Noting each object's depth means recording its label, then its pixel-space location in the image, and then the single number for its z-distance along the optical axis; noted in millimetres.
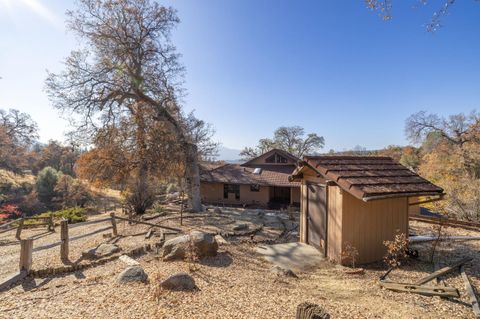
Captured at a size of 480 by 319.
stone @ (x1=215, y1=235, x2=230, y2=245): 8370
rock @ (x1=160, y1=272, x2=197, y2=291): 4535
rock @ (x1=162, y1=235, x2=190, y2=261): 6637
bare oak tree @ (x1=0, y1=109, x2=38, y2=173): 27375
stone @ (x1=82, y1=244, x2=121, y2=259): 7098
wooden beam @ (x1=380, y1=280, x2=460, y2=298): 4500
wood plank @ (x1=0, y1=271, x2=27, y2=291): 5265
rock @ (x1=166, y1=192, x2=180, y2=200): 24405
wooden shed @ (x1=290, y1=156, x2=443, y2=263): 6734
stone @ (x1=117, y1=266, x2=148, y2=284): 4945
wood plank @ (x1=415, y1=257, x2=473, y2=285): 5218
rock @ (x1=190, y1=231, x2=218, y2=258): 6840
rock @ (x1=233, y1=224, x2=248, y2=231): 10625
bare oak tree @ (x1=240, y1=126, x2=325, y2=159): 44125
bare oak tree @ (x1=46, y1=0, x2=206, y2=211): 14523
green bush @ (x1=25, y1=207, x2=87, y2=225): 15914
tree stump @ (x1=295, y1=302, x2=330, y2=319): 2540
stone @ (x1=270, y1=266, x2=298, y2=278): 6117
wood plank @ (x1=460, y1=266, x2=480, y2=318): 4066
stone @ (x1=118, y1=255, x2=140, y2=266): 6469
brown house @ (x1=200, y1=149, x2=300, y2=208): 21203
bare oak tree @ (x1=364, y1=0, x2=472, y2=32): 4384
